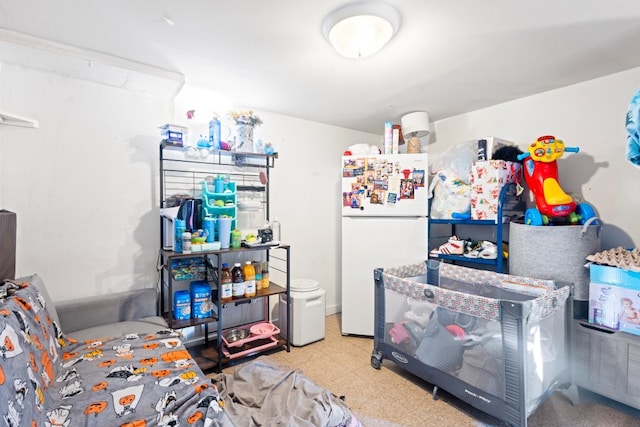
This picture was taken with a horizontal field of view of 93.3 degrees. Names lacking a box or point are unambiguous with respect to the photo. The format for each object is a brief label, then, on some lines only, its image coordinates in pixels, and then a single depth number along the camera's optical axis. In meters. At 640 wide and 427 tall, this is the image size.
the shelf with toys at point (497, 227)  2.29
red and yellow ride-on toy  2.05
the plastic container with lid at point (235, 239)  2.30
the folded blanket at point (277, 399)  1.52
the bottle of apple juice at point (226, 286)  2.27
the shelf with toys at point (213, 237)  2.16
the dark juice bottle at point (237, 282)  2.34
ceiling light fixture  1.39
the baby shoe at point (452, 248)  2.53
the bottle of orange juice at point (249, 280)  2.39
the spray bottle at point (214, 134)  2.38
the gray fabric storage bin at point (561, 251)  1.95
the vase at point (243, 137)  2.49
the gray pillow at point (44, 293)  1.69
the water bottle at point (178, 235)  2.06
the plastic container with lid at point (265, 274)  2.60
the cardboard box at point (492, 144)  2.38
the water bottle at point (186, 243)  2.05
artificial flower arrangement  2.46
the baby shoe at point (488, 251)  2.35
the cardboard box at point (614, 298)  1.74
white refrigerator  2.66
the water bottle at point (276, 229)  2.74
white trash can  2.62
